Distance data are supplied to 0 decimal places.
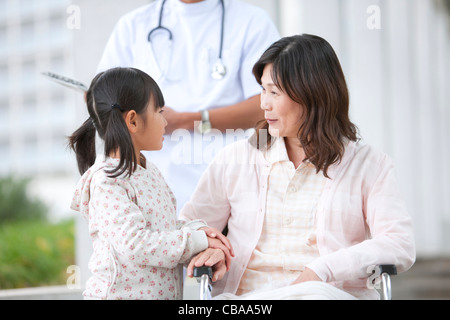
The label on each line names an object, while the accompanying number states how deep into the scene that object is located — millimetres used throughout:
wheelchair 2464
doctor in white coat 2753
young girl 2467
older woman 2584
